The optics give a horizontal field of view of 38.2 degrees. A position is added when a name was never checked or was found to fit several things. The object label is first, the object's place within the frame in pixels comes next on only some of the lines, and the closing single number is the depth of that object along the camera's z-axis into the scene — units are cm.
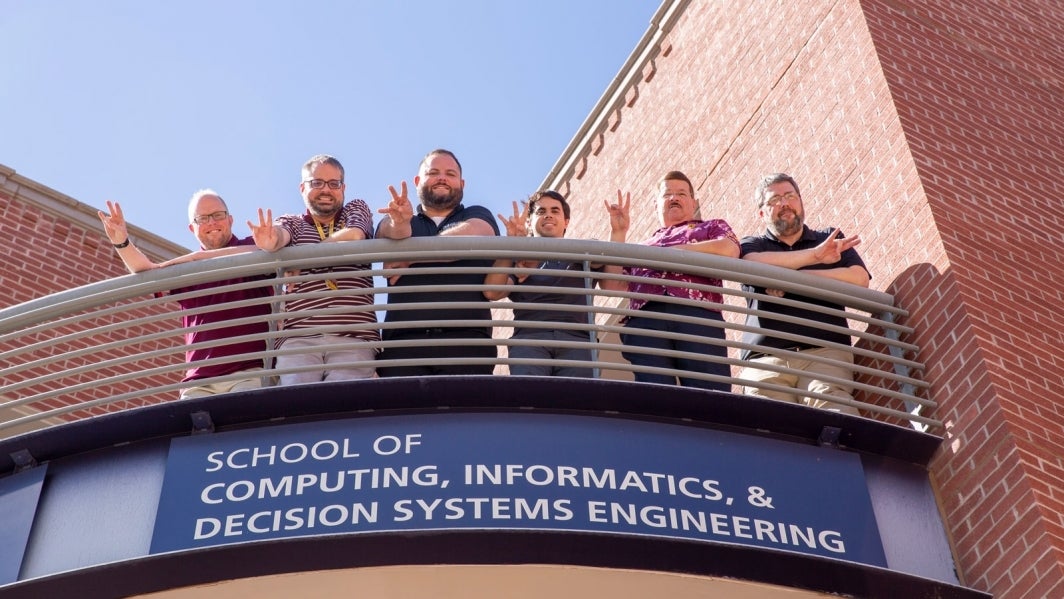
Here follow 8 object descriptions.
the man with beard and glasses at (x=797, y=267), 821
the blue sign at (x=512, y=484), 676
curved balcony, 667
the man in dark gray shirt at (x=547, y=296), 773
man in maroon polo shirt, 778
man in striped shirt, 759
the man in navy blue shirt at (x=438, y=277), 768
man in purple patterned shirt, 795
